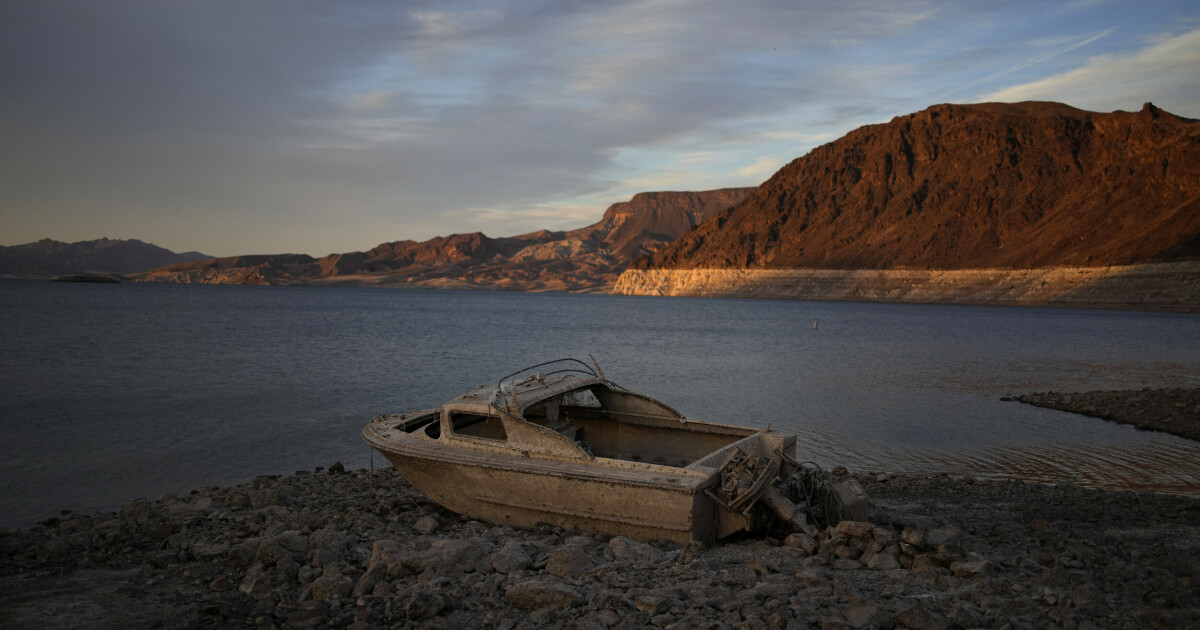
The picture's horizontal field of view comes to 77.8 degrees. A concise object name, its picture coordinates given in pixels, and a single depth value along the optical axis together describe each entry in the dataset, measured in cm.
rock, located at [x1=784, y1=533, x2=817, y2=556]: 685
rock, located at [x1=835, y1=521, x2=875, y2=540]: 678
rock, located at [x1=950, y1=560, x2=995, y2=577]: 600
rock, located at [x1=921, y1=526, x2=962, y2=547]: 676
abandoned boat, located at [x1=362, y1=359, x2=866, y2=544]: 739
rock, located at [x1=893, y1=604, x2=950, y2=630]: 503
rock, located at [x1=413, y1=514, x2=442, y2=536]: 836
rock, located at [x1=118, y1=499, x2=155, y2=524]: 870
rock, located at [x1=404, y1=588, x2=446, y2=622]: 558
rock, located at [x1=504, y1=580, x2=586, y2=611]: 574
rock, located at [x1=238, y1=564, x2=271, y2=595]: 630
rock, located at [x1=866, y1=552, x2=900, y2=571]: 630
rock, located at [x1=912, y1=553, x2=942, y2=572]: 618
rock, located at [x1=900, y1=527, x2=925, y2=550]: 648
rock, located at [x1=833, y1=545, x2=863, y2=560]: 659
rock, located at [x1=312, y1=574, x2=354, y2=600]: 602
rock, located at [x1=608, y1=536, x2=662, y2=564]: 691
